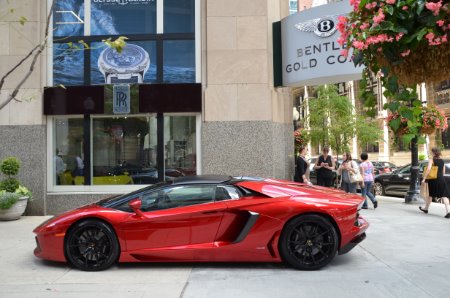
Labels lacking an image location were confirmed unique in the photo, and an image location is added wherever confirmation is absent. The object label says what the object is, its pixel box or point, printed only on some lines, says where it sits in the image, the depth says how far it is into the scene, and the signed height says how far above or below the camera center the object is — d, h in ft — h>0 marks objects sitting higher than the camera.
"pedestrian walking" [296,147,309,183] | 38.20 -1.13
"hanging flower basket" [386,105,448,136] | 40.14 +2.75
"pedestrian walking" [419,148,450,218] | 33.94 -1.85
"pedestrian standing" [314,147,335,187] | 39.78 -1.28
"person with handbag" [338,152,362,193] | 40.37 -1.76
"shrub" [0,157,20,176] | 34.73 -0.64
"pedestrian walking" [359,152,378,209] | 40.83 -1.97
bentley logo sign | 36.42 +8.22
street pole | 43.04 -2.84
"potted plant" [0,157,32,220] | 33.71 -2.62
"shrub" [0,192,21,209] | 33.47 -2.97
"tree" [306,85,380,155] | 86.33 +6.00
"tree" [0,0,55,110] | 12.77 +3.06
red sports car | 20.15 -3.21
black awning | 37.27 +4.45
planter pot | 33.94 -3.86
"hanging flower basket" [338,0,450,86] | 9.38 +2.36
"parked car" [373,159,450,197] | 53.47 -3.31
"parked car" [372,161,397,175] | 74.19 -2.24
